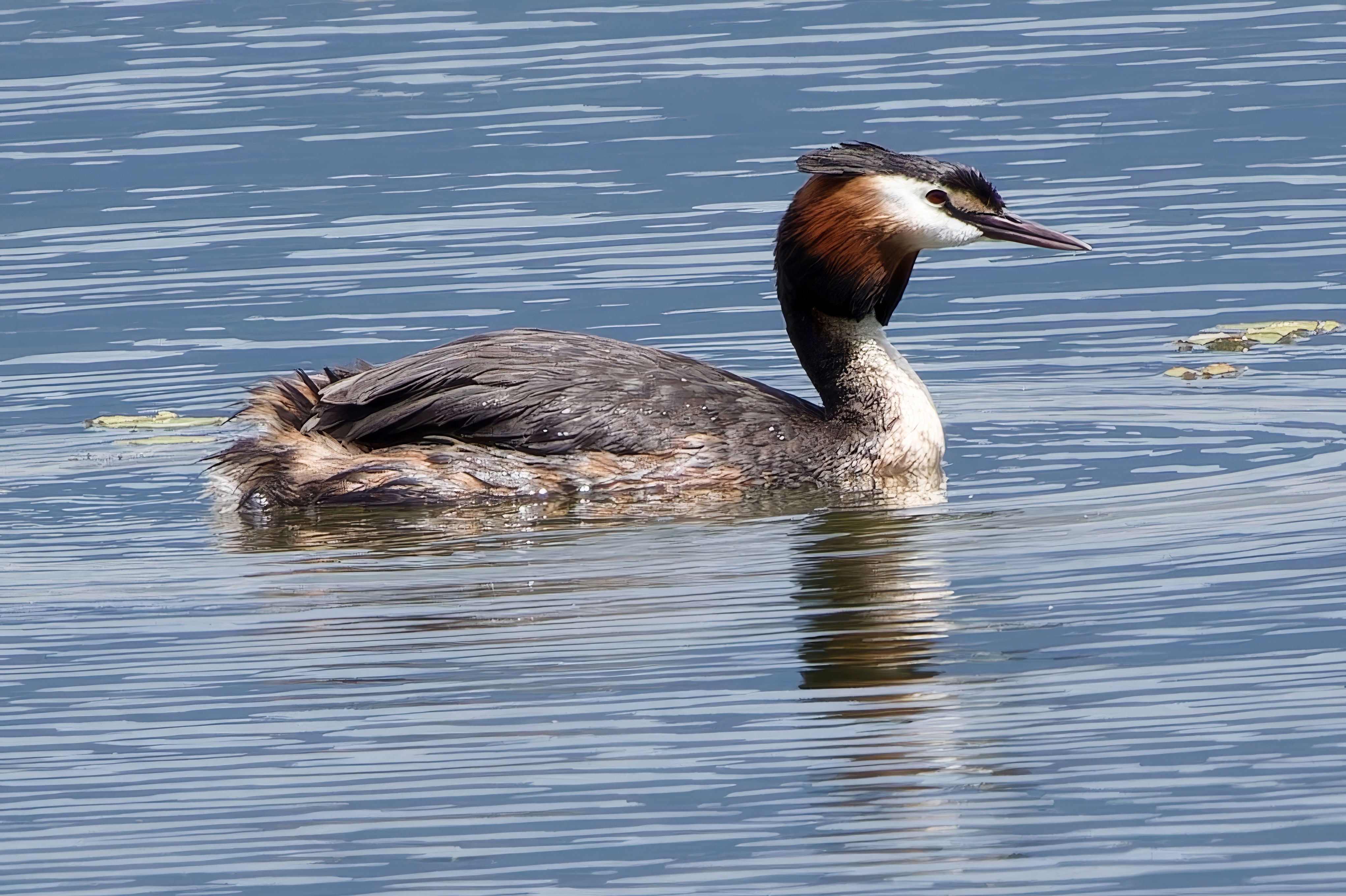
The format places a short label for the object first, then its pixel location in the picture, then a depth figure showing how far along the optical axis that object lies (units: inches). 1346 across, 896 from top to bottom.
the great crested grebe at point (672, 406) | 381.1
